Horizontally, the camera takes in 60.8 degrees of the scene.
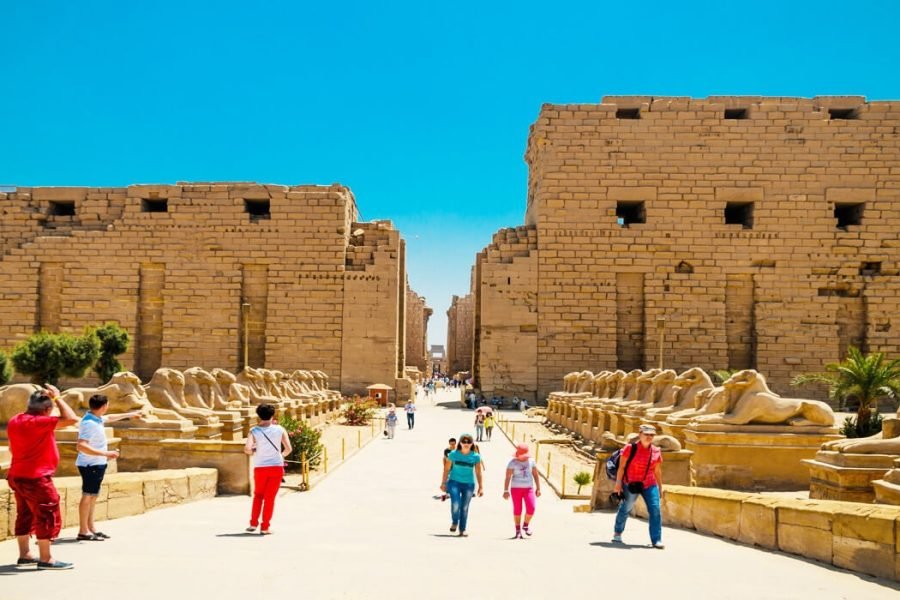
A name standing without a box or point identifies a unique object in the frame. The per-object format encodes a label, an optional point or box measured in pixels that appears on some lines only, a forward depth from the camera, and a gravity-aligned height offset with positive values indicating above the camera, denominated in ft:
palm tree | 58.49 -1.45
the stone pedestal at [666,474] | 28.94 -4.51
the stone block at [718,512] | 22.25 -4.69
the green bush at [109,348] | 86.94 -0.24
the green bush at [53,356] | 77.51 -1.13
